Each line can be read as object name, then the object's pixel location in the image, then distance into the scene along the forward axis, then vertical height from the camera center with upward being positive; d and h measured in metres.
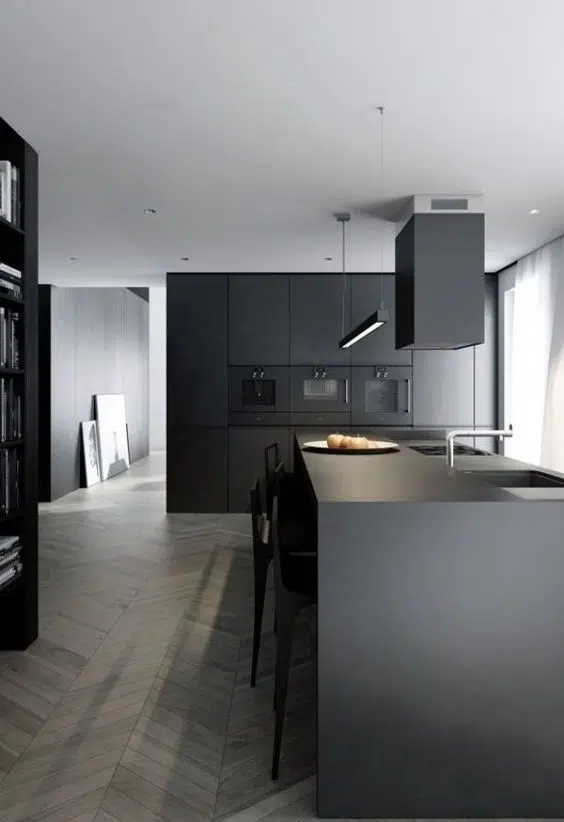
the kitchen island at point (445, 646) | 2.15 -0.76
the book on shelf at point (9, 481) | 3.27 -0.39
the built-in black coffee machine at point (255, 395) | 7.26 +0.02
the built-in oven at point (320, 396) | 7.28 +0.03
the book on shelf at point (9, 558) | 3.21 -0.74
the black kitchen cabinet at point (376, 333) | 7.27 +0.70
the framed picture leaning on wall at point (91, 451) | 8.94 -0.69
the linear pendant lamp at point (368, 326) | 3.83 +0.45
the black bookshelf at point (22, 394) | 3.40 +0.02
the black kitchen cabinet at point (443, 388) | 7.30 +0.11
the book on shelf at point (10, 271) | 3.19 +0.60
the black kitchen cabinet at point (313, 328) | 7.25 +0.73
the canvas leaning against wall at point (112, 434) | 9.64 -0.51
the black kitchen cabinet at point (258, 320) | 7.23 +0.81
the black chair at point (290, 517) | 3.12 -0.60
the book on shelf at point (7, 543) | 3.23 -0.67
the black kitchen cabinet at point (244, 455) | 7.23 -0.58
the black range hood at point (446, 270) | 4.48 +0.83
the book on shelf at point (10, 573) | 3.20 -0.82
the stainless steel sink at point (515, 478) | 3.27 -0.37
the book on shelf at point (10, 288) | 3.20 +0.52
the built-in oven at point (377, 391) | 7.29 +0.05
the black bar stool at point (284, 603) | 2.29 -0.69
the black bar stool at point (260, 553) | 2.98 -0.67
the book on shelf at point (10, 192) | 3.21 +0.97
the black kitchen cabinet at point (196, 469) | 7.21 -0.72
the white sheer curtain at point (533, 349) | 5.95 +0.44
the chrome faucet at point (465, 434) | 3.05 -0.16
